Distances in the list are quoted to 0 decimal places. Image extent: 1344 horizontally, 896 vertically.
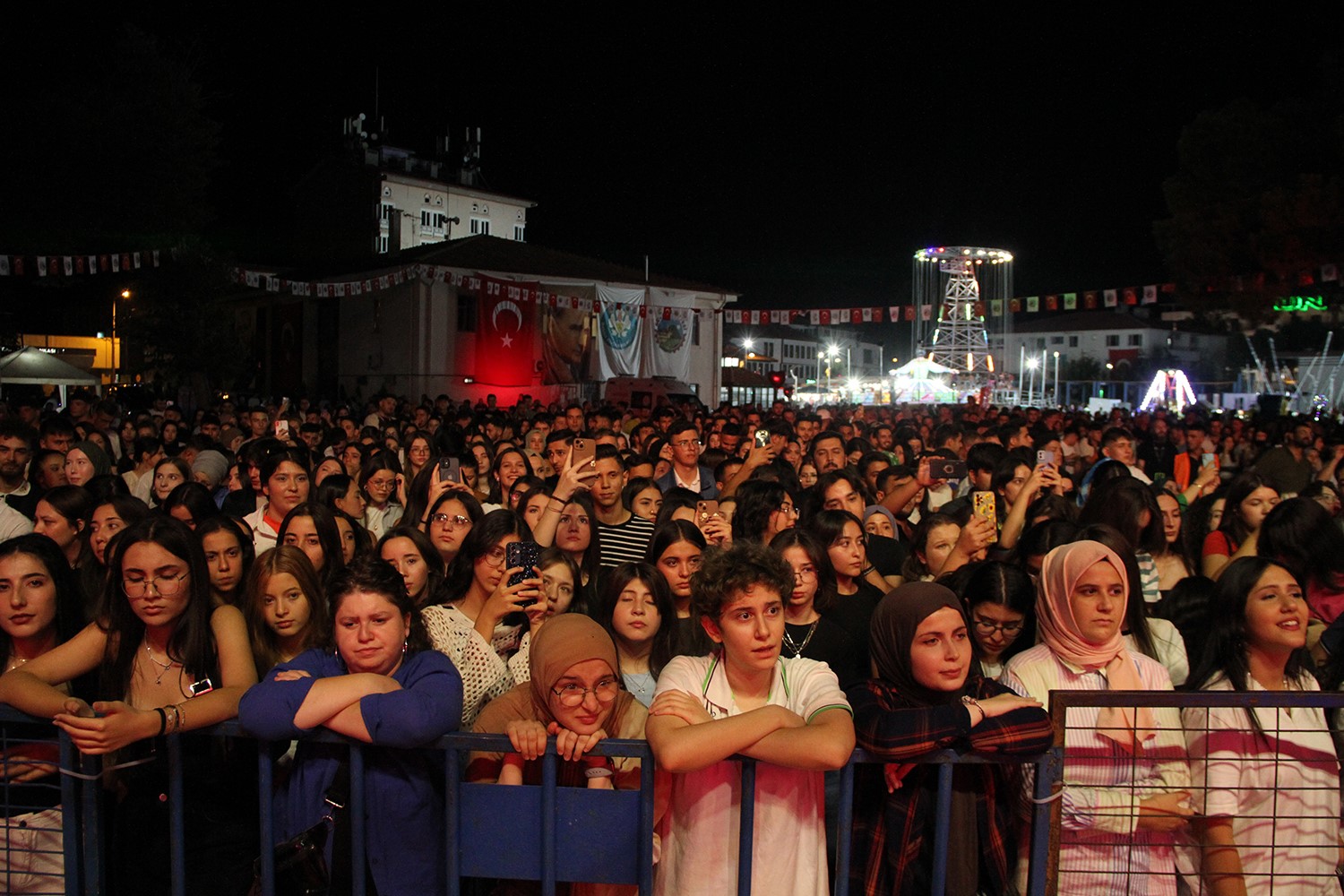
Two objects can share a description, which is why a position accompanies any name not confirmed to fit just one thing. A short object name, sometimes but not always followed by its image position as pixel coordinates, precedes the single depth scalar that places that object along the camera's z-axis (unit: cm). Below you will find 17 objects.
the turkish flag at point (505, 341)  2900
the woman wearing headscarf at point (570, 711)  249
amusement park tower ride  4866
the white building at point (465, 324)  2872
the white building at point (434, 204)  5112
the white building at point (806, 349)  8562
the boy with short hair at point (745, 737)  239
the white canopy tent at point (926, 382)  4809
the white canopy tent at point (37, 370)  2178
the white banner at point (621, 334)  2855
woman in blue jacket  249
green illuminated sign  2320
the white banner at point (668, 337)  3011
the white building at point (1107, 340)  7750
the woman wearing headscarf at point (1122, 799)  271
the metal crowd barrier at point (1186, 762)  254
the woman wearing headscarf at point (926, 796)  266
